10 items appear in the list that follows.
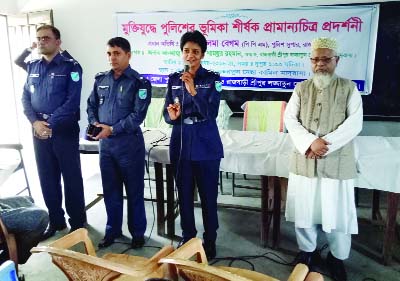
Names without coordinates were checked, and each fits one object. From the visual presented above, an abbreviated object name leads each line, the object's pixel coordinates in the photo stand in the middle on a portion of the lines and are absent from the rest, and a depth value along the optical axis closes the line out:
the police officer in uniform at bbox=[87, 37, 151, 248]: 2.55
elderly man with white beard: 2.22
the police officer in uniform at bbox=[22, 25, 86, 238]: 2.78
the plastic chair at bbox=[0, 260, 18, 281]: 0.99
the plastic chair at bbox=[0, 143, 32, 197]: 2.37
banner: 3.78
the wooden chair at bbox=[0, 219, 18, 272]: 1.73
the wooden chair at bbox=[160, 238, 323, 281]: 1.17
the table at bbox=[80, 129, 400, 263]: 2.43
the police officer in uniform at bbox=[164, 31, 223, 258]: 2.38
